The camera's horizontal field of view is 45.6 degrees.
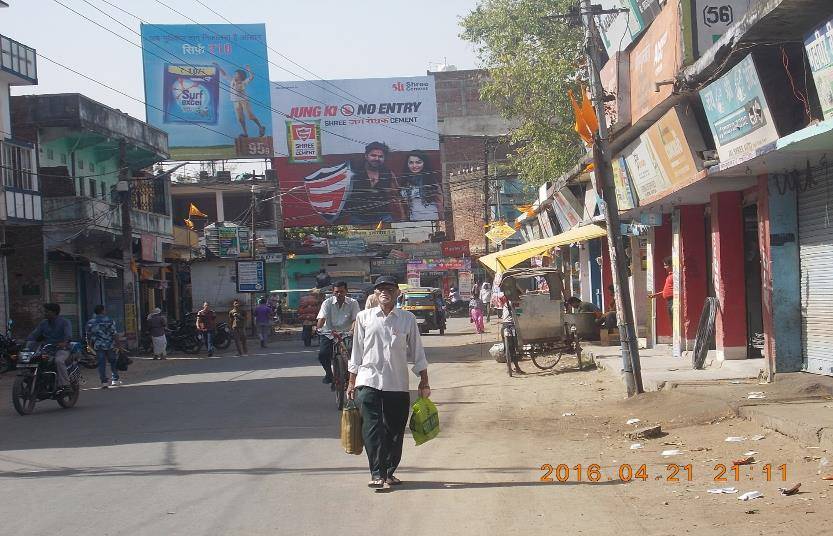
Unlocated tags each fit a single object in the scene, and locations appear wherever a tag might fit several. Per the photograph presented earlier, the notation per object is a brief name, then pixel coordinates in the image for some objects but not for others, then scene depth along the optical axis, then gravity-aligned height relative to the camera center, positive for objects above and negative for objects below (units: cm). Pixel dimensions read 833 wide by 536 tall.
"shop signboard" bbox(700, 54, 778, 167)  1261 +189
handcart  1920 -130
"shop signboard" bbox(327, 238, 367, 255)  6494 +159
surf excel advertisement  5553 +1073
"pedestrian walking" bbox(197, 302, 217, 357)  3219 -155
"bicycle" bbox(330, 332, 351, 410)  1370 -131
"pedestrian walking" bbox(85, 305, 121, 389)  1928 -111
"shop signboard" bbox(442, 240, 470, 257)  6475 +114
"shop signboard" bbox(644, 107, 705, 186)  1631 +189
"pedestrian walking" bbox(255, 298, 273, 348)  3409 -156
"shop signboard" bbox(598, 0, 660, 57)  1952 +490
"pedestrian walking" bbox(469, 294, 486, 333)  3572 -176
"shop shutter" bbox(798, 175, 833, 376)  1287 -31
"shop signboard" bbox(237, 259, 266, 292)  4078 -5
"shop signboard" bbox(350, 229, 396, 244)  6906 +226
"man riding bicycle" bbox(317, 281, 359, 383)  1390 -64
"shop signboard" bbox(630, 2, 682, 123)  1606 +346
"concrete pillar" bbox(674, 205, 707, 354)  1903 -31
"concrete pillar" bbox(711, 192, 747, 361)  1662 -33
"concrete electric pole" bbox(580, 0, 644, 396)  1399 +12
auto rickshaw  3903 -167
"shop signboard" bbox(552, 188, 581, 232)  3178 +175
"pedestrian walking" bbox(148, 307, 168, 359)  3036 -166
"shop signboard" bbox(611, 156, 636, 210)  2182 +164
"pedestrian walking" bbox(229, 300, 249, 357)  2986 -152
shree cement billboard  5909 +711
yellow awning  2280 +30
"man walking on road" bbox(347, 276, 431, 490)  815 -89
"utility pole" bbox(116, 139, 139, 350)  3076 +49
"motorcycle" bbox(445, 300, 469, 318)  6109 -263
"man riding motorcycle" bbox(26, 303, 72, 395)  1572 -83
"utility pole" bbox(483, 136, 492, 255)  5470 +405
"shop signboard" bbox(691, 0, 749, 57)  1534 +365
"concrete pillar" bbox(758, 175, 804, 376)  1371 -31
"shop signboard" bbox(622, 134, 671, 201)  1870 +176
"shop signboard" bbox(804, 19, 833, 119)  1066 +209
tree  3756 +688
